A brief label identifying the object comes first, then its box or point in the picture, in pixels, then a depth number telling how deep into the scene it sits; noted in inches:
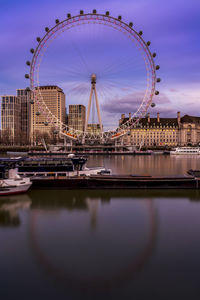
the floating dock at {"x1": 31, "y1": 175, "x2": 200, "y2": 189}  914.7
